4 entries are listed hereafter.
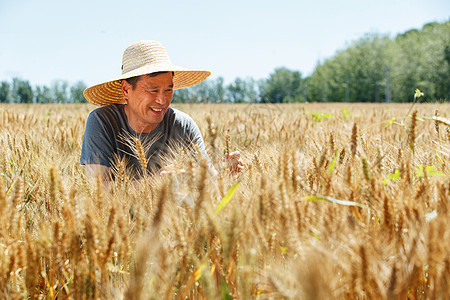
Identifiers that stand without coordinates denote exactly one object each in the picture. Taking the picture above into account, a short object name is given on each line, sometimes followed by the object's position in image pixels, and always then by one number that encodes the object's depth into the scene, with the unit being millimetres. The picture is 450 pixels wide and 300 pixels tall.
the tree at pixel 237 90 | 90938
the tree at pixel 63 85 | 59803
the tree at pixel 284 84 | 76062
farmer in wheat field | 2115
